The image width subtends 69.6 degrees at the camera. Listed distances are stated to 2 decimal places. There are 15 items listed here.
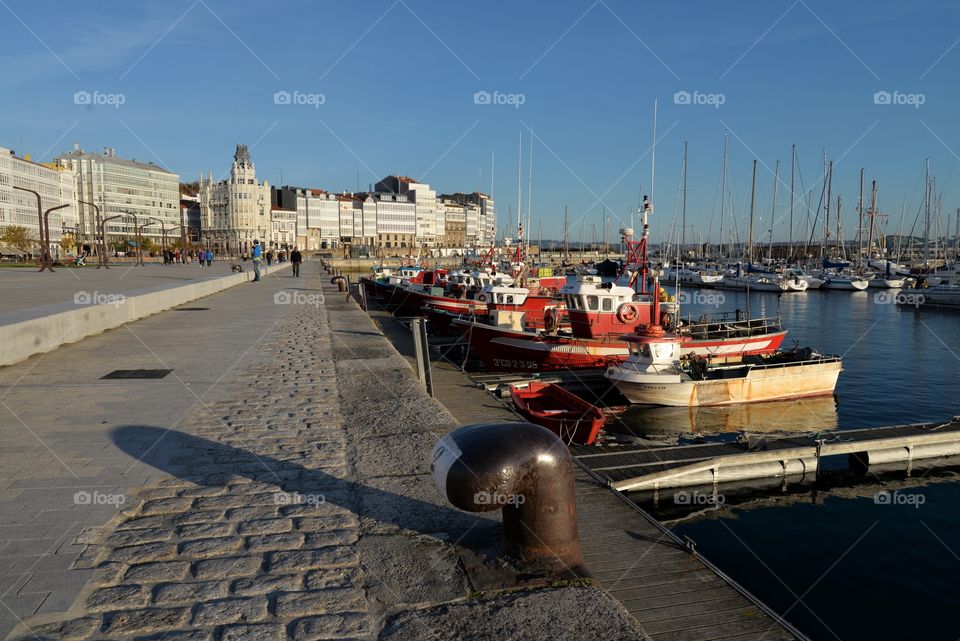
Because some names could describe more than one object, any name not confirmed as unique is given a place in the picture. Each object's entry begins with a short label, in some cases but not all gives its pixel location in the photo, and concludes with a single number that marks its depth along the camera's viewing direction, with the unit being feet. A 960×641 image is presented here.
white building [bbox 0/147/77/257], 367.45
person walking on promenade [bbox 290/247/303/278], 165.65
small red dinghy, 51.83
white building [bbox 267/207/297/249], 546.67
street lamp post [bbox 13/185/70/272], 137.89
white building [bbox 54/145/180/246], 484.33
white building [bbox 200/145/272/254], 523.70
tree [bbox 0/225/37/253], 239.09
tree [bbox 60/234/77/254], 283.85
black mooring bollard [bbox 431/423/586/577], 15.47
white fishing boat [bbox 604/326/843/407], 68.44
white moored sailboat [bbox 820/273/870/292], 256.93
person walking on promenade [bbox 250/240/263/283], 138.62
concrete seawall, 37.83
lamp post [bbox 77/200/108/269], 169.58
